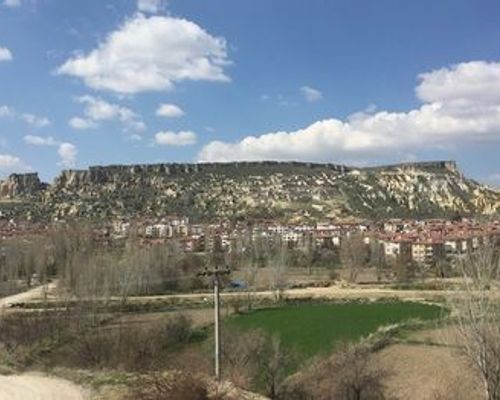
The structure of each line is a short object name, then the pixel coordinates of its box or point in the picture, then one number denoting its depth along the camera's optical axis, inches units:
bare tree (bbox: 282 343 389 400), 1200.8
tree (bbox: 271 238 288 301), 3211.1
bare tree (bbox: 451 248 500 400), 975.6
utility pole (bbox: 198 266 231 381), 1091.9
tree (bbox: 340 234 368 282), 3951.8
